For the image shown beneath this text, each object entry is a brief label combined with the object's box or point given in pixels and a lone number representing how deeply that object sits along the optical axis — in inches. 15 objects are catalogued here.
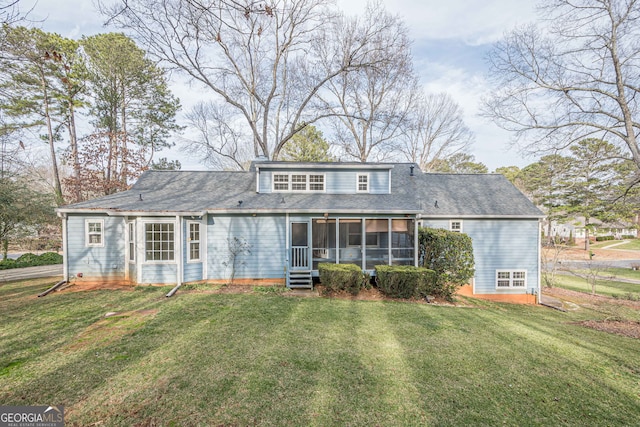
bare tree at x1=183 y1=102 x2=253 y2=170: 807.1
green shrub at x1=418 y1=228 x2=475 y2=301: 335.3
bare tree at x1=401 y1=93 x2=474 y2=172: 940.0
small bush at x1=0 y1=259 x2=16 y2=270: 472.3
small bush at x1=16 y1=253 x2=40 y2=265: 503.1
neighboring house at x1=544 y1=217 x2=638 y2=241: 1455.2
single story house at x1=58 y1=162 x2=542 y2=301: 349.1
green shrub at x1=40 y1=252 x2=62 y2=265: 535.2
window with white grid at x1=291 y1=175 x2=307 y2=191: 453.7
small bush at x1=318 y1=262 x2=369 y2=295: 325.7
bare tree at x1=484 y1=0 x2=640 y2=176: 403.2
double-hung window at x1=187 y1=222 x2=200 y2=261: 359.3
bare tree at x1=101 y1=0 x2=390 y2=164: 599.8
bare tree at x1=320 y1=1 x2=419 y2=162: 664.4
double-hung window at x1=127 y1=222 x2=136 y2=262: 347.3
